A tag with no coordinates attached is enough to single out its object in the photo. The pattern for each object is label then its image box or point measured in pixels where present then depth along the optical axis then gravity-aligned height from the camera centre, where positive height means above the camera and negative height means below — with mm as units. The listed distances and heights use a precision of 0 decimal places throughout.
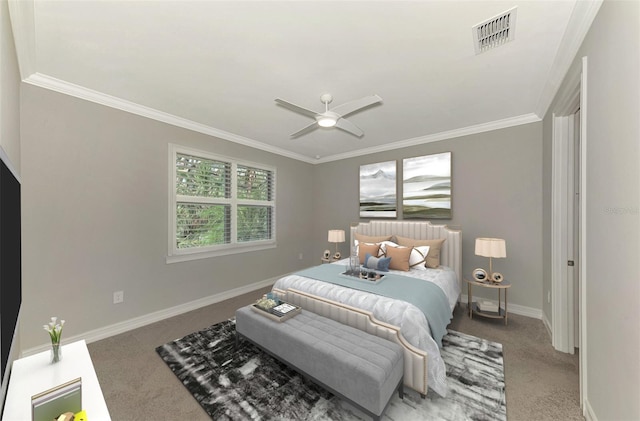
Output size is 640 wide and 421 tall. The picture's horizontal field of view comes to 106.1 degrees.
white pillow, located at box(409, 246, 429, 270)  3217 -640
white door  2293 -162
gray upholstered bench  1491 -1020
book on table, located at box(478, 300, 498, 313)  3043 -1223
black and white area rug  1647 -1377
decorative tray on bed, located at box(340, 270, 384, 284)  2633 -746
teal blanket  2098 -775
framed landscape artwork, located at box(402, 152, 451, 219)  3723 +383
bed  1768 -841
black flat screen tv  924 -227
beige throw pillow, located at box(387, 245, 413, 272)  3127 -618
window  3297 +84
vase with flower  1281 -693
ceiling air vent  1595 +1269
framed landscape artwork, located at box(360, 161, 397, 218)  4266 +371
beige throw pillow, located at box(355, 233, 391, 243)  3859 -456
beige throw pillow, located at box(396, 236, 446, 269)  3283 -520
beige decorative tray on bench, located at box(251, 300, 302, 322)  2145 -932
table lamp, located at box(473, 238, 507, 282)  2877 -476
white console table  982 -815
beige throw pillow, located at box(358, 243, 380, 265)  3473 -577
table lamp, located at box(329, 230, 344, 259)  4398 -468
